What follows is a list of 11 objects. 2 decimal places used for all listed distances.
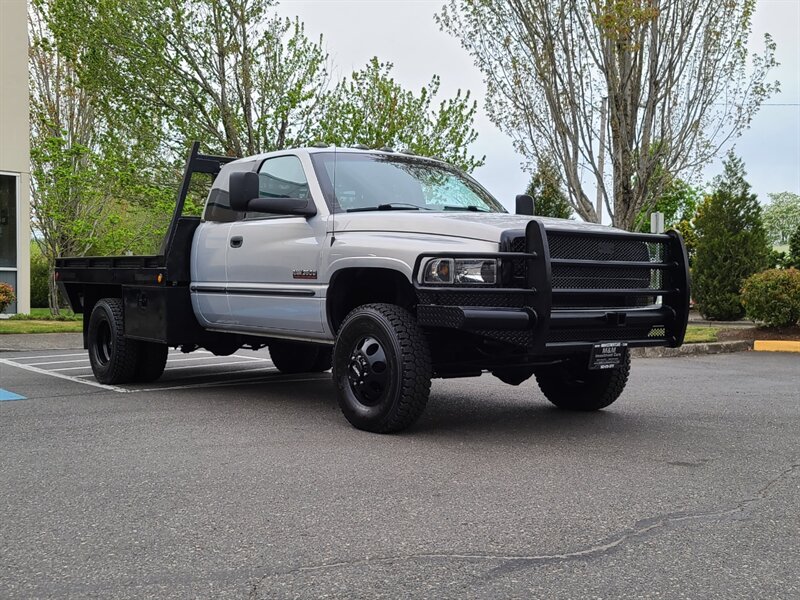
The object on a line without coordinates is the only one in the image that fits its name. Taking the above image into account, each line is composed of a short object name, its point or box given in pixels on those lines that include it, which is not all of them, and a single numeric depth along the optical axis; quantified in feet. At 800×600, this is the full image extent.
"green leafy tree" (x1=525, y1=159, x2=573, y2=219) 113.50
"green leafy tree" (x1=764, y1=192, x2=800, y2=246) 272.21
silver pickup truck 18.60
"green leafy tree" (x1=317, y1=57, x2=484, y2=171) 72.13
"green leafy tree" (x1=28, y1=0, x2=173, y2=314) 65.92
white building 65.98
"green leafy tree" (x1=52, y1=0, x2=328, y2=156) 63.05
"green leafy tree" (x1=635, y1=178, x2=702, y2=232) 186.29
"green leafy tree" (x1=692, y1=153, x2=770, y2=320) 71.56
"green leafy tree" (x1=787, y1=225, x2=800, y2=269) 88.42
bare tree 49.06
